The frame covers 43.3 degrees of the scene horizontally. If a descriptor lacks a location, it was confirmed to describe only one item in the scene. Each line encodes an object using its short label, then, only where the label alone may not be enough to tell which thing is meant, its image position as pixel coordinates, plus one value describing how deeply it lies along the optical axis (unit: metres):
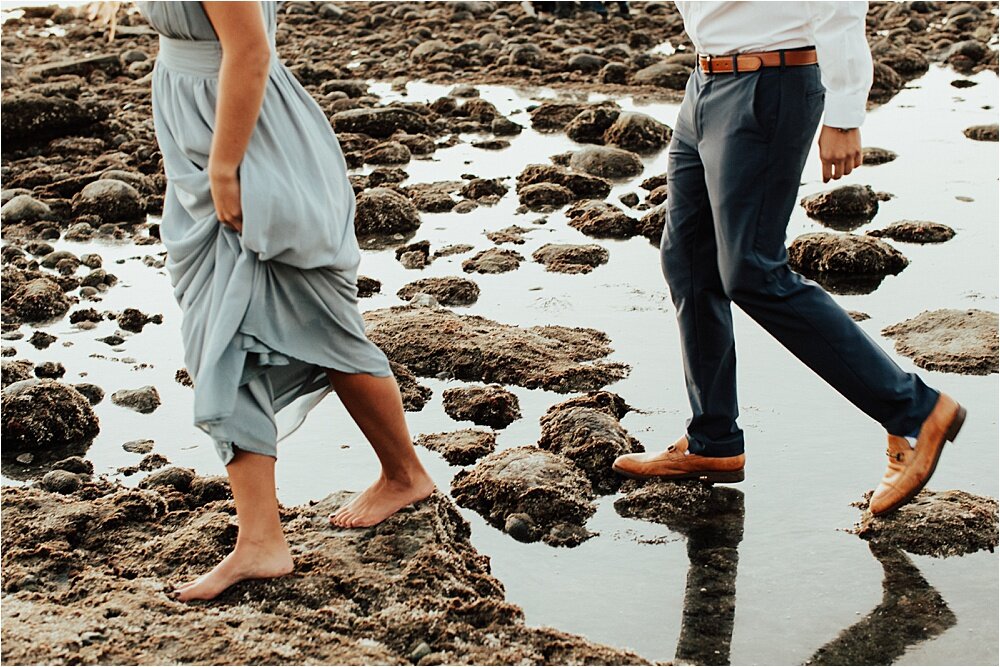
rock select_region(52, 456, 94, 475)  3.92
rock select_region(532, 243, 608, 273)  5.80
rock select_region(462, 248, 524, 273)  5.80
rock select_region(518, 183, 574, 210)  6.86
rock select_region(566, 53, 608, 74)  11.38
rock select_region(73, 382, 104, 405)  4.50
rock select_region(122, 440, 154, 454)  4.08
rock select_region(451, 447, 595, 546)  3.54
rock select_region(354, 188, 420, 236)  6.51
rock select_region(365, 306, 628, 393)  4.52
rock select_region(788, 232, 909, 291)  5.50
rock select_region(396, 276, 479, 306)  5.38
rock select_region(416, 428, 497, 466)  3.92
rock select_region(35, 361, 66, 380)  4.70
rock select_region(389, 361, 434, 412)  4.35
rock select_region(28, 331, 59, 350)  5.00
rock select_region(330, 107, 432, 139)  8.70
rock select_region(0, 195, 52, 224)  6.71
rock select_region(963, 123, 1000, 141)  8.03
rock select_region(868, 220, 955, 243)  5.95
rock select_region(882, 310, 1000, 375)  4.44
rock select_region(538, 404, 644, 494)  3.78
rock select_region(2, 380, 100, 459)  4.11
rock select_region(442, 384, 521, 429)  4.20
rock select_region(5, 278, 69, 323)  5.31
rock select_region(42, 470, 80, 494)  3.77
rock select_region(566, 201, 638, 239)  6.29
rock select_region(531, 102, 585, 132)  9.01
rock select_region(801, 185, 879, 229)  6.37
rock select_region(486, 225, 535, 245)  6.22
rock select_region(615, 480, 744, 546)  3.47
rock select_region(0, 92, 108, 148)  8.51
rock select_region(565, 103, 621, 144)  8.51
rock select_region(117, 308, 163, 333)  5.21
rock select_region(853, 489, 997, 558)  3.28
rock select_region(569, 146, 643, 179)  7.51
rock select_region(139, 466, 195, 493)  3.78
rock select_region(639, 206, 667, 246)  6.24
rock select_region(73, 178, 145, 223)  6.86
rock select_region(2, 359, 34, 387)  4.60
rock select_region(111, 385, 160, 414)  4.44
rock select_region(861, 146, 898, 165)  7.54
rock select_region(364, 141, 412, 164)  7.89
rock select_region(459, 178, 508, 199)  7.09
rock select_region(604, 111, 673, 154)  8.18
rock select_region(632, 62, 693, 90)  10.54
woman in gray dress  2.91
